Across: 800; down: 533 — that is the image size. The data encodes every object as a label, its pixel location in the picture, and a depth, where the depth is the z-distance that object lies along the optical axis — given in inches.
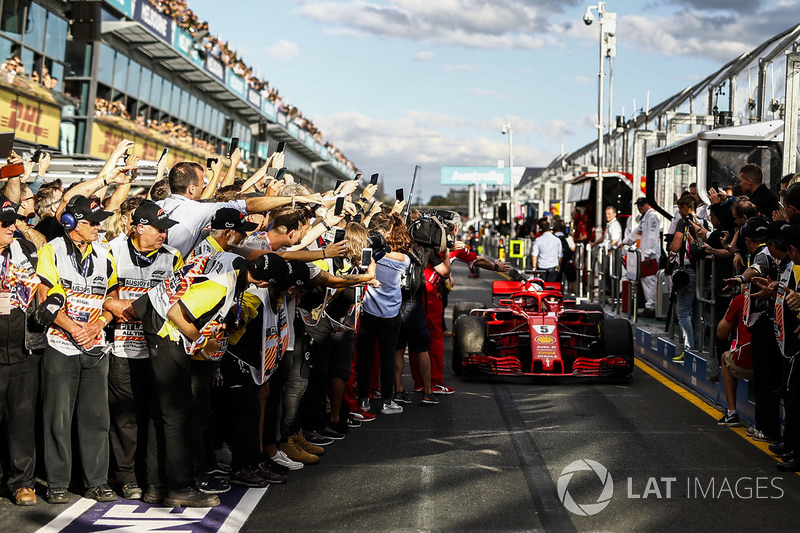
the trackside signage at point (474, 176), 3747.5
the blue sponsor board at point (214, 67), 1466.5
